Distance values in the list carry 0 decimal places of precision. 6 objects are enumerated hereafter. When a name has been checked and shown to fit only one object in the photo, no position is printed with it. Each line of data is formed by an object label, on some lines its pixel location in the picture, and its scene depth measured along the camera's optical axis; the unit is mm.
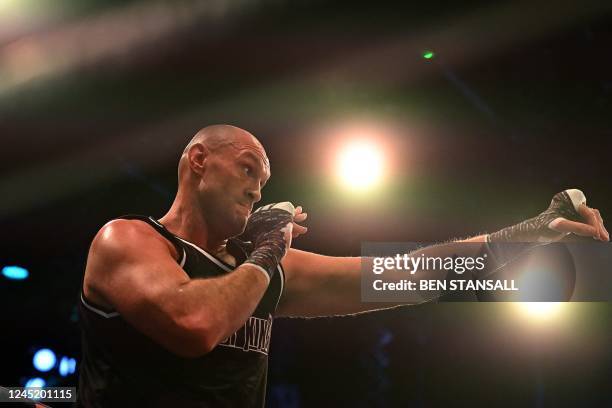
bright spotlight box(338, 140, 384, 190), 5945
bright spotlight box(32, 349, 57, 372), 6953
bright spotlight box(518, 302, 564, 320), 5586
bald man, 1914
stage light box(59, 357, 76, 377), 7012
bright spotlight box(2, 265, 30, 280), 6988
